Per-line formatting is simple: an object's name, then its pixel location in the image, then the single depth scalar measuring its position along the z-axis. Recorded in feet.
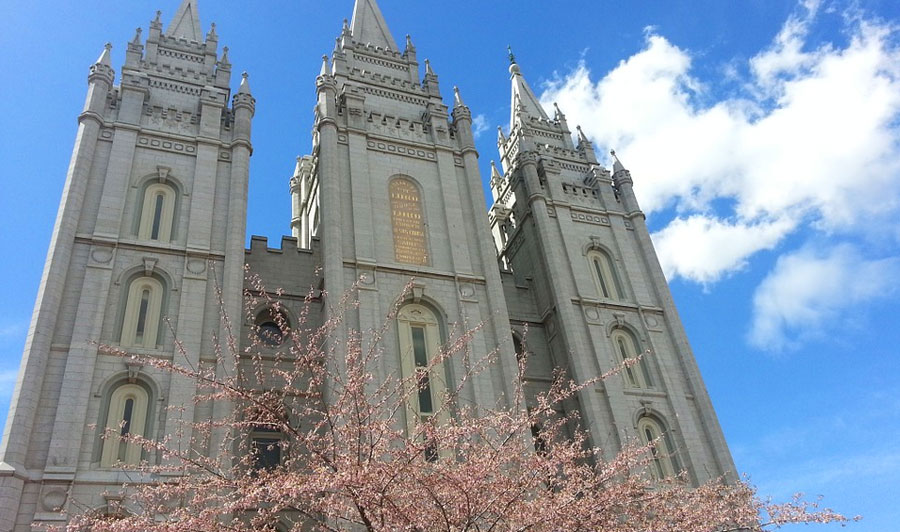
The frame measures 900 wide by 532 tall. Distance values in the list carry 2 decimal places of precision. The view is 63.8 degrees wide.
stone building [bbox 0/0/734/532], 67.05
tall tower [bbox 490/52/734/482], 88.79
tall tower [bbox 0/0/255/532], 62.18
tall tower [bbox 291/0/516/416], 84.64
